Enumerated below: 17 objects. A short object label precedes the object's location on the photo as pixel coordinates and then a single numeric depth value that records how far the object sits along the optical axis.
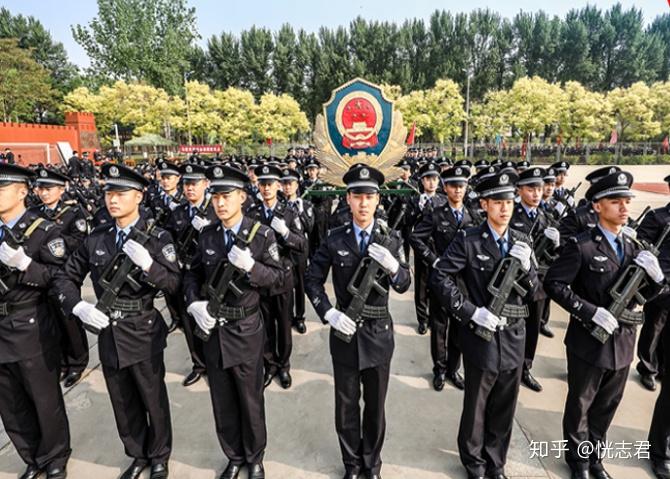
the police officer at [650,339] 4.44
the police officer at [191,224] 4.76
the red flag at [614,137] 30.78
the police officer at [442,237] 4.59
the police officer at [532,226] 4.56
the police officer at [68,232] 4.82
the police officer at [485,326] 2.98
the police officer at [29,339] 3.04
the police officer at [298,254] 5.96
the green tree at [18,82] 37.56
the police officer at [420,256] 5.88
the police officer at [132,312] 2.98
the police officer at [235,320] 3.04
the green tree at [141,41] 45.34
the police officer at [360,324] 3.00
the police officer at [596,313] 2.98
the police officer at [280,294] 4.61
